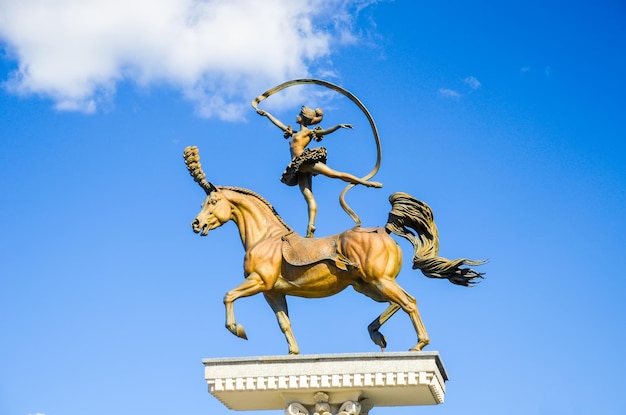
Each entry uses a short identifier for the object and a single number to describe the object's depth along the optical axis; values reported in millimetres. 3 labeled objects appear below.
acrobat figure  15633
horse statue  14883
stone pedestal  14164
